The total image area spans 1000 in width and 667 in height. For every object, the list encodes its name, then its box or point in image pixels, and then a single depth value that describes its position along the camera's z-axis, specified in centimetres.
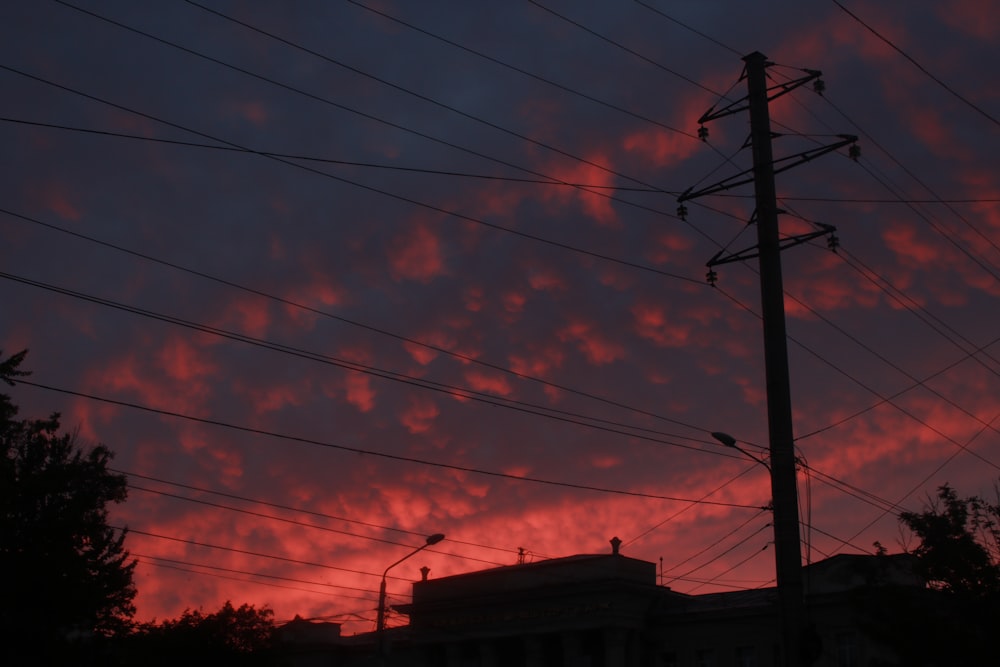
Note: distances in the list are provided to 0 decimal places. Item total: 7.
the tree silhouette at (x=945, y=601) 3069
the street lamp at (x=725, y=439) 2769
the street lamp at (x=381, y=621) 3997
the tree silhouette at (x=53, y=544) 3794
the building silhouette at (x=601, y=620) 5138
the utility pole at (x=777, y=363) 2161
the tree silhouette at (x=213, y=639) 5238
